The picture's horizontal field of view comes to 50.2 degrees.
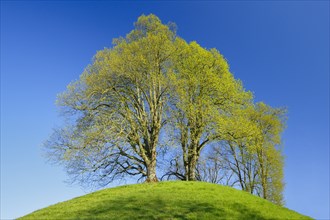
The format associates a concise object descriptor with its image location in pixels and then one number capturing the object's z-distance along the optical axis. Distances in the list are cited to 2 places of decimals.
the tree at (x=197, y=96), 38.09
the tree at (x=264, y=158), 51.34
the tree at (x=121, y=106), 34.34
